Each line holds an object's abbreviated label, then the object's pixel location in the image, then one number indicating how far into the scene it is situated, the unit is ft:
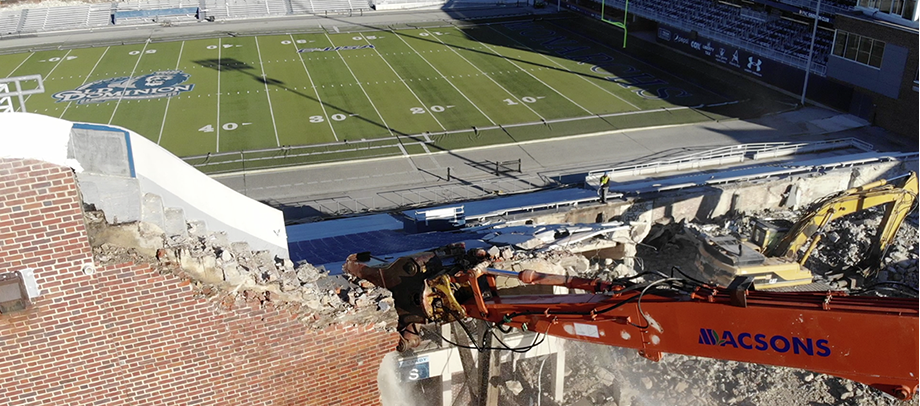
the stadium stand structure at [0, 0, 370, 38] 158.81
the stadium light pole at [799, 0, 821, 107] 104.29
